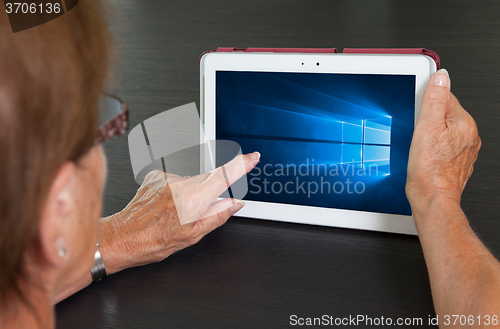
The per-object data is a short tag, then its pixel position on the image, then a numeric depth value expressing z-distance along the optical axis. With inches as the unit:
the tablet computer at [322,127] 30.0
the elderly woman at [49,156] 10.2
